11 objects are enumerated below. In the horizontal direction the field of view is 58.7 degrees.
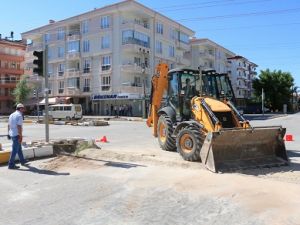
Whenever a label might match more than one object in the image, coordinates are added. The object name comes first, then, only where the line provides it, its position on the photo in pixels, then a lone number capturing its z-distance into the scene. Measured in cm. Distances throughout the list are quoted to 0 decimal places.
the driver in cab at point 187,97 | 823
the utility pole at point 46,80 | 860
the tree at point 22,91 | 4153
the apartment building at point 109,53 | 3491
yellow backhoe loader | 647
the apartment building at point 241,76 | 6546
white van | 2882
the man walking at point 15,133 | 683
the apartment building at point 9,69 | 4849
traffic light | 869
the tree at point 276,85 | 5344
